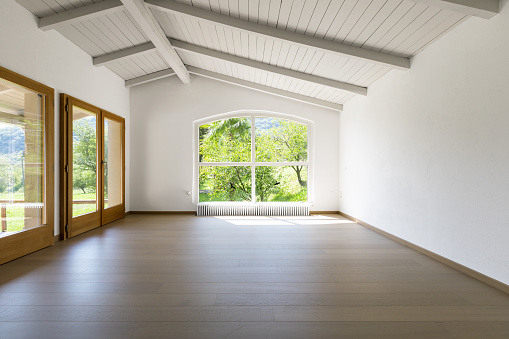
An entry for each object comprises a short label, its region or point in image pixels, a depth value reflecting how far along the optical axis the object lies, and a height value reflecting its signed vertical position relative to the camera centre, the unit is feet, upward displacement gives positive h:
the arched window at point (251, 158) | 21.18 +0.86
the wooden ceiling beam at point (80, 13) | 11.37 +6.13
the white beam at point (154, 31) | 10.88 +6.06
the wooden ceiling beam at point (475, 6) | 7.77 +4.32
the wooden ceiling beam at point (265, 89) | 19.49 +5.49
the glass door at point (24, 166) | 9.83 +0.20
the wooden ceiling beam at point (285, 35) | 11.43 +5.46
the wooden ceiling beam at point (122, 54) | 15.55 +6.21
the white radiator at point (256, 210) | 20.45 -2.76
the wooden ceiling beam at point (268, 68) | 15.58 +5.60
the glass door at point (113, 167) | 17.01 +0.22
